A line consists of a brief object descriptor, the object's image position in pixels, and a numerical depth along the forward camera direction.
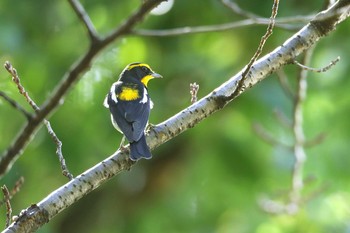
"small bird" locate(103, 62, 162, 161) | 6.59
